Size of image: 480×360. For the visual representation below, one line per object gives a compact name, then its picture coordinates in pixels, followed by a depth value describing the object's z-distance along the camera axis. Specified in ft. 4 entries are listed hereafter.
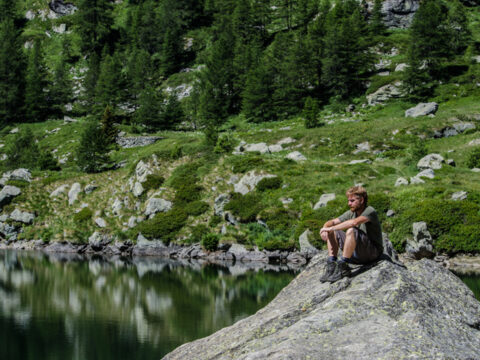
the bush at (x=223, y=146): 190.19
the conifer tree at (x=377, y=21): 333.21
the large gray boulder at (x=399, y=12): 352.90
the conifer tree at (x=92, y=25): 400.16
